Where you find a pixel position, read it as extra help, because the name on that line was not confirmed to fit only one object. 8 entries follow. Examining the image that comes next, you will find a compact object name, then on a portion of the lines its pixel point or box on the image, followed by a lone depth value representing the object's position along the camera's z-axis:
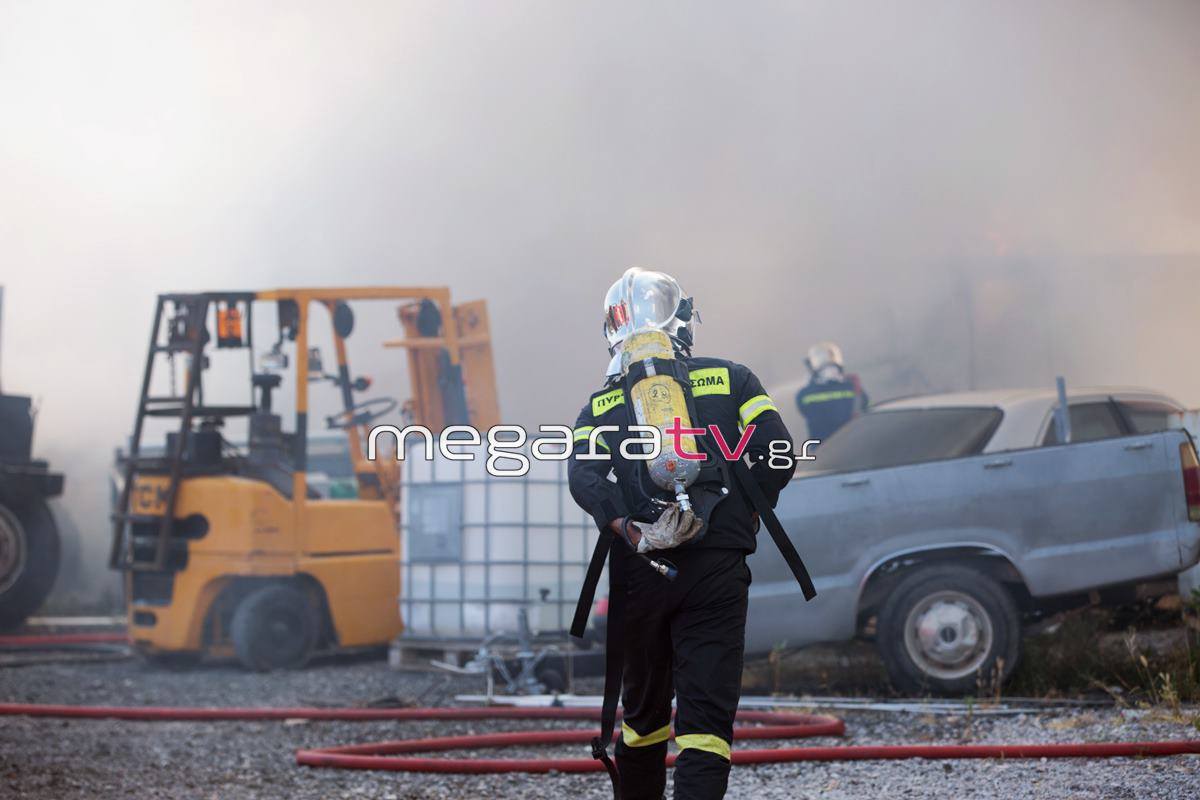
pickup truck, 13.41
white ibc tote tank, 17.78
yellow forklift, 19.48
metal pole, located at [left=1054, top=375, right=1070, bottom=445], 14.25
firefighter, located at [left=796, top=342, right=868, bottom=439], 19.27
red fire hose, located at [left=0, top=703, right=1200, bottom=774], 10.18
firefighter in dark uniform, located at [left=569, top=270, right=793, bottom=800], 7.11
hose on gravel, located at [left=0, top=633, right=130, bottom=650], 22.00
